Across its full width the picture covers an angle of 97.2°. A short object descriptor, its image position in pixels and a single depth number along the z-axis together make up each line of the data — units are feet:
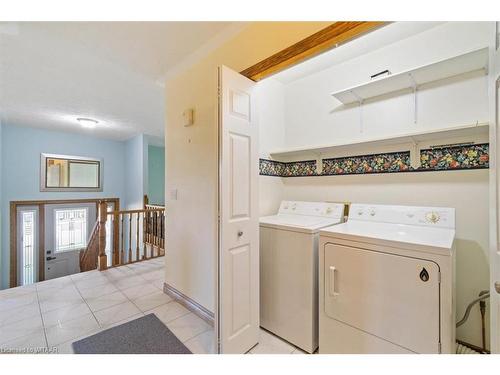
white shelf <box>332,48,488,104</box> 4.54
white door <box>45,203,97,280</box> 15.56
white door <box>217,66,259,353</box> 4.40
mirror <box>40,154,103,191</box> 15.16
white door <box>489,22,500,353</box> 2.83
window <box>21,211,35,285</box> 14.34
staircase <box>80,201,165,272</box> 10.47
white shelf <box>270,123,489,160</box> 4.51
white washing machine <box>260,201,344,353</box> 5.01
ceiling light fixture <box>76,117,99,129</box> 12.56
